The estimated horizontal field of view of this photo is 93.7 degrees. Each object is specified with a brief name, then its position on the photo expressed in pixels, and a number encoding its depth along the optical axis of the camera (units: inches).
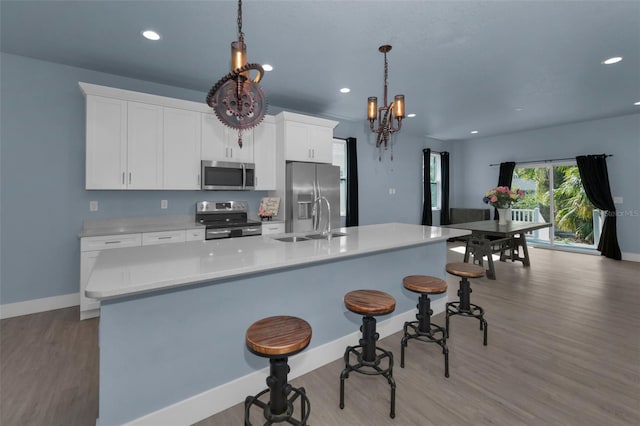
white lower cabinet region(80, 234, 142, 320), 122.0
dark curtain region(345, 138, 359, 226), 227.5
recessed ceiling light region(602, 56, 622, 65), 128.0
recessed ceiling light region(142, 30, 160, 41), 106.0
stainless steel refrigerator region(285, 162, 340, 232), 172.2
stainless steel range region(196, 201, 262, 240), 151.8
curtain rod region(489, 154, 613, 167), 229.9
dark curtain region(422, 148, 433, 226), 291.3
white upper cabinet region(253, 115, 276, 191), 172.6
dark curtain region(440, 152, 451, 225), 310.7
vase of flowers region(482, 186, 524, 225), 201.9
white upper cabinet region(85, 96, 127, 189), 129.3
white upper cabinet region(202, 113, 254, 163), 156.2
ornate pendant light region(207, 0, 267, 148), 69.4
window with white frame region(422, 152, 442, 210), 313.3
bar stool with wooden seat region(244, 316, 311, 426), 53.7
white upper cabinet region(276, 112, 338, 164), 174.7
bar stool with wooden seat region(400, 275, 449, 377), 87.4
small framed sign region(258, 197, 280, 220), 148.5
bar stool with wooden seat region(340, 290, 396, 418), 71.8
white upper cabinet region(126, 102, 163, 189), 137.5
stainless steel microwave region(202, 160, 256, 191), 154.9
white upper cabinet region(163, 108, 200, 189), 146.4
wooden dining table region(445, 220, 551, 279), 181.0
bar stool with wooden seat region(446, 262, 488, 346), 105.7
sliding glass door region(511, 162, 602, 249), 251.3
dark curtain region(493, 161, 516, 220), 283.4
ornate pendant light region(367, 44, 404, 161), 101.3
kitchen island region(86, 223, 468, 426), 58.0
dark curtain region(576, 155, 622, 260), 228.7
